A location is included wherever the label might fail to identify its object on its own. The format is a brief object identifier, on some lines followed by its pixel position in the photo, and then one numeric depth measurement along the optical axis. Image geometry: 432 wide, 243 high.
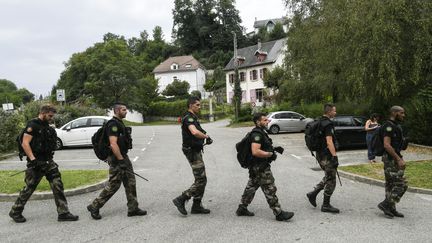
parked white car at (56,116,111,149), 19.09
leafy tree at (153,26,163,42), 113.00
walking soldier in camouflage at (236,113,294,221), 6.70
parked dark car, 16.39
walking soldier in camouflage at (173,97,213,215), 7.03
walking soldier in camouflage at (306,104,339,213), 7.26
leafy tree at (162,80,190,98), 69.81
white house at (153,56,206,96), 77.62
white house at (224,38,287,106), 59.60
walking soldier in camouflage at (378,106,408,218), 6.93
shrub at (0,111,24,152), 17.73
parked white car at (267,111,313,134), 26.33
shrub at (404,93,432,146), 16.38
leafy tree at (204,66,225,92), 73.12
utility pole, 39.44
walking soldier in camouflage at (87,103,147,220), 7.00
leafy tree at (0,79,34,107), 114.09
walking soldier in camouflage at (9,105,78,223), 6.88
